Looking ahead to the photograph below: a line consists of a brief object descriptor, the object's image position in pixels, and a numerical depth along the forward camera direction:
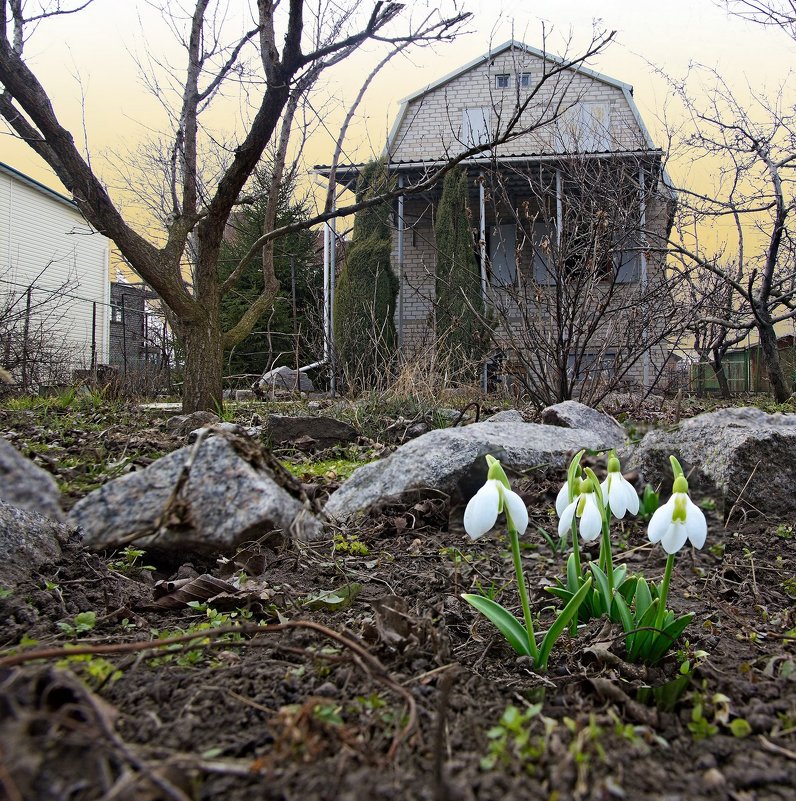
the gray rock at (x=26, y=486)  1.71
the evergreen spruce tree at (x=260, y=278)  14.78
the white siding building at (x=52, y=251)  21.14
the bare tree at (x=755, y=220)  8.05
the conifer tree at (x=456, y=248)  11.88
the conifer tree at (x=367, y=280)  12.41
